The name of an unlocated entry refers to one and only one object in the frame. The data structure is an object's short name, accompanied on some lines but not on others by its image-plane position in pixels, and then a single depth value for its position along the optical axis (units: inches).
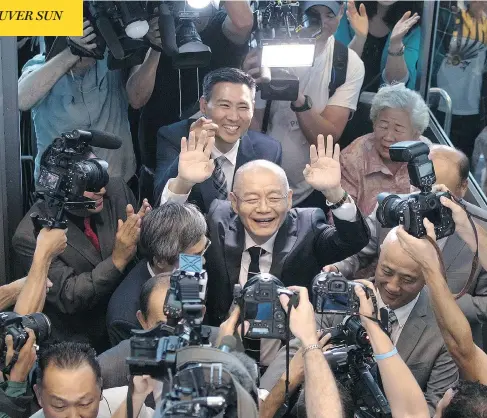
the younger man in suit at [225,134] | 195.0
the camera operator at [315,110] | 212.2
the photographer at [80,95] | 196.4
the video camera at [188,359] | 119.8
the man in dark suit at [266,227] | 178.5
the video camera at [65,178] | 174.9
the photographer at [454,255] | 183.8
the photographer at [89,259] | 182.4
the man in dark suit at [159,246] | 172.9
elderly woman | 208.5
